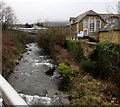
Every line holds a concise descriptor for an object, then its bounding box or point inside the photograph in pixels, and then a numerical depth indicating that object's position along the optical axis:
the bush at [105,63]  8.77
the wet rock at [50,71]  13.51
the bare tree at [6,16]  29.89
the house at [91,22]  27.44
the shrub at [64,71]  11.72
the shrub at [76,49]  14.49
